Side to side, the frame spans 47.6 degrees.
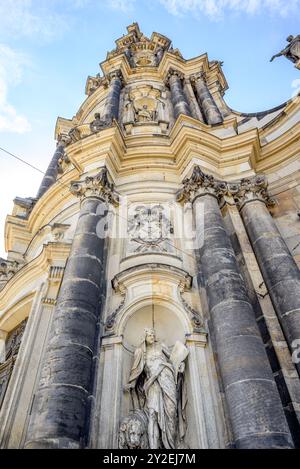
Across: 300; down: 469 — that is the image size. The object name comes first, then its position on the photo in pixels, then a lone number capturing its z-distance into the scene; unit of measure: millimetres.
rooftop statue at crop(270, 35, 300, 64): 12203
